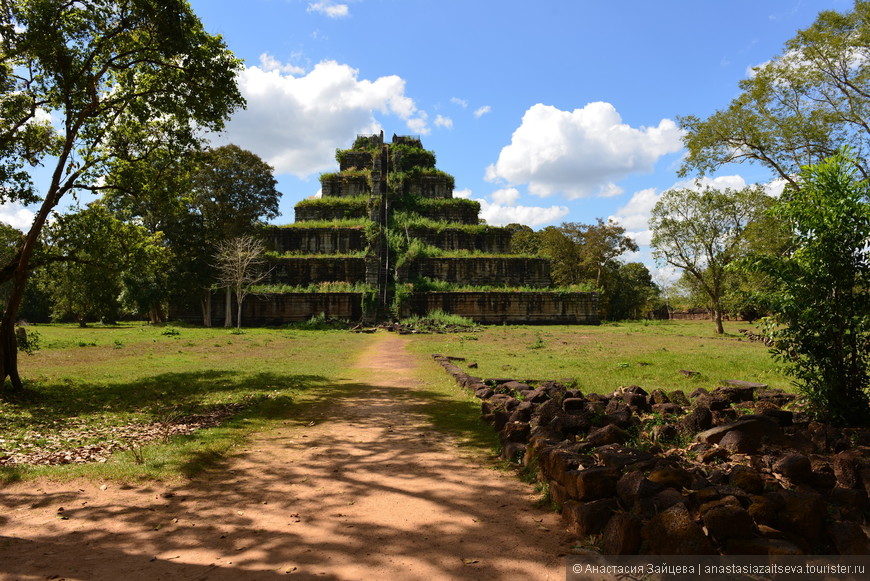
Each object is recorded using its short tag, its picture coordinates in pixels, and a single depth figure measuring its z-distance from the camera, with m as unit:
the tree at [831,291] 5.44
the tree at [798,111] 13.87
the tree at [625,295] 46.66
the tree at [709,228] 27.20
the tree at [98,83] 9.56
